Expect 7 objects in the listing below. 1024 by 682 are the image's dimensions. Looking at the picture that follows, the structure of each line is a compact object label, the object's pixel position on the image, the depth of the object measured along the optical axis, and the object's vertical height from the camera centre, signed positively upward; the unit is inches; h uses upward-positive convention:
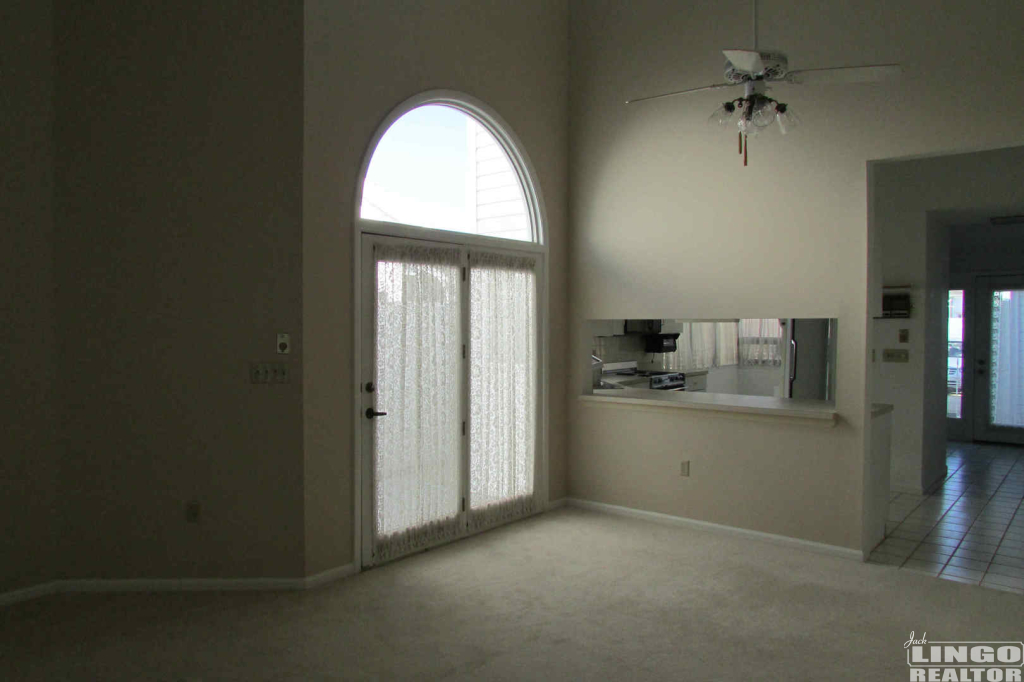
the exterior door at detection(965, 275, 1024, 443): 352.5 -15.2
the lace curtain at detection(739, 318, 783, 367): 341.4 -6.1
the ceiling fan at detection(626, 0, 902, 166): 124.2 +45.6
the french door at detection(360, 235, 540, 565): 170.2 -16.4
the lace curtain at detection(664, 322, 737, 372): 326.3 -8.1
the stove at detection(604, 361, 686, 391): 294.5 -19.6
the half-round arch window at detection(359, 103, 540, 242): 175.8 +40.7
